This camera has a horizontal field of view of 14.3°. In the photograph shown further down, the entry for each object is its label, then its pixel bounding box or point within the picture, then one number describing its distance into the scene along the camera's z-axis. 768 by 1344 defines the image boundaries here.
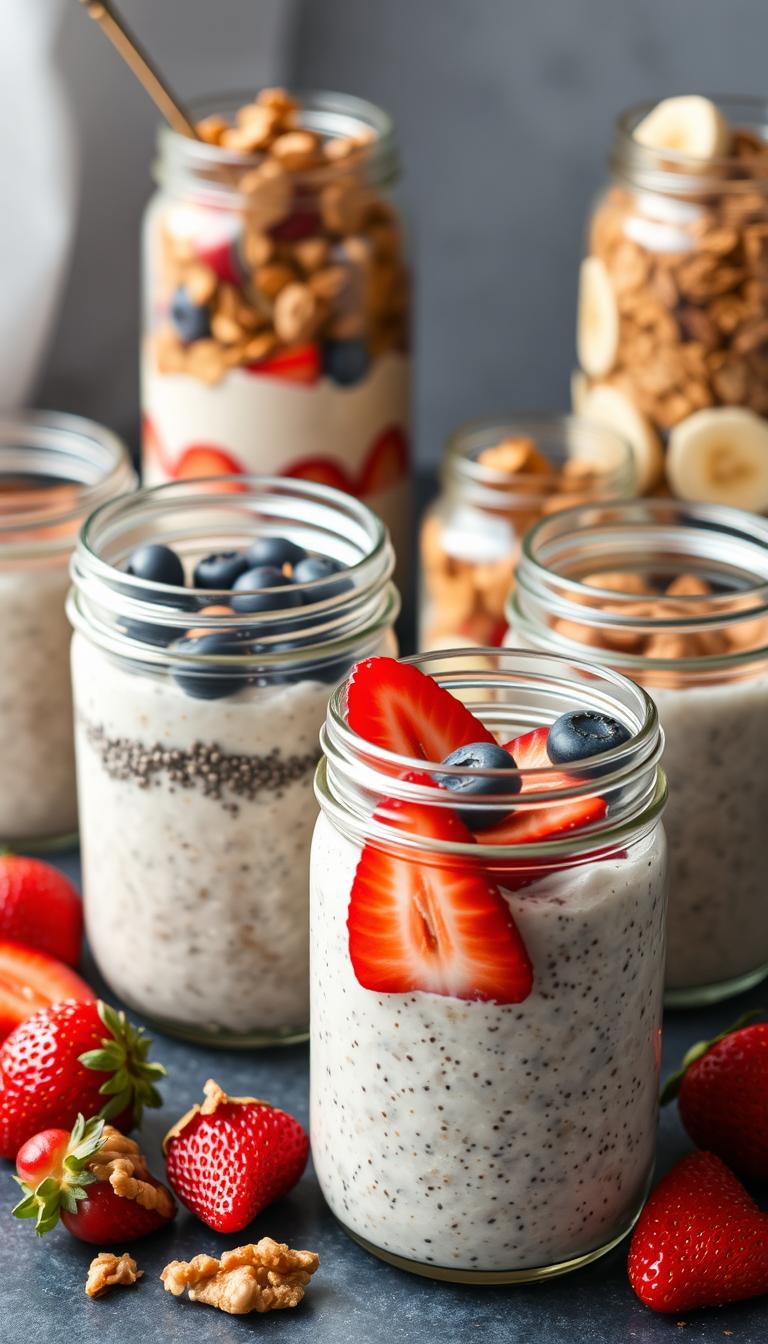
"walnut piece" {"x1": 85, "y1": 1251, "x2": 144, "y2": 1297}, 0.77
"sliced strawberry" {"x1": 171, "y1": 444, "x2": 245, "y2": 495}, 1.00
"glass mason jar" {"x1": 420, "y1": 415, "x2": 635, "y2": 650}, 0.97
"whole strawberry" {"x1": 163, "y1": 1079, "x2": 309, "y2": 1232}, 0.78
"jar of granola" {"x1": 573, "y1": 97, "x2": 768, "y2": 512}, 0.95
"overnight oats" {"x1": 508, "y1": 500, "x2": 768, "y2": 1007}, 0.85
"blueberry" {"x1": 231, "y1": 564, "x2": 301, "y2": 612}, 0.83
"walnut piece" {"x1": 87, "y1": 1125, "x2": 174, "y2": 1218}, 0.78
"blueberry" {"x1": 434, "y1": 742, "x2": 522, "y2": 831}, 0.74
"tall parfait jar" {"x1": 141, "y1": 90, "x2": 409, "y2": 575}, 0.98
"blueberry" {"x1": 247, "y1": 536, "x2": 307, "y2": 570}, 0.85
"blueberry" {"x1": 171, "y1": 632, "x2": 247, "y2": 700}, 0.82
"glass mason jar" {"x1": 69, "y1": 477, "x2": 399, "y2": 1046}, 0.83
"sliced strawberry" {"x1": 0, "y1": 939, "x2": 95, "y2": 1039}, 0.85
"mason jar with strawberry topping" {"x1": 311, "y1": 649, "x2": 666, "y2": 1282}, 0.74
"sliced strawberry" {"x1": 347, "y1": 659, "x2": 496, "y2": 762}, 0.76
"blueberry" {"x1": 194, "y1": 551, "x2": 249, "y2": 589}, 0.85
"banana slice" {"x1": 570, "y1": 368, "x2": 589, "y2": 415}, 1.01
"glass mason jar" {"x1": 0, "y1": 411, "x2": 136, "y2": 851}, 0.94
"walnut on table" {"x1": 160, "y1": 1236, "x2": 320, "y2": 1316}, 0.77
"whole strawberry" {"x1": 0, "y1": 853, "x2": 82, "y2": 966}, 0.89
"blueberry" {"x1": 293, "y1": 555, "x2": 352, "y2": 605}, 0.84
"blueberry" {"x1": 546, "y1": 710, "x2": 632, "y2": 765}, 0.75
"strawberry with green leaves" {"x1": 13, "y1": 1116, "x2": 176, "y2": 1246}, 0.77
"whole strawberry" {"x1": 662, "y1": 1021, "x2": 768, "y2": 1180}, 0.80
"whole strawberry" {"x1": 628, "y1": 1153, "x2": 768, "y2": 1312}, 0.76
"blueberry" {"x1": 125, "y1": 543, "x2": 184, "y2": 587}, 0.85
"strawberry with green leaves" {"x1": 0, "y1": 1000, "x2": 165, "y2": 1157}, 0.80
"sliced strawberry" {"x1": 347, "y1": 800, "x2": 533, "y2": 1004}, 0.73
